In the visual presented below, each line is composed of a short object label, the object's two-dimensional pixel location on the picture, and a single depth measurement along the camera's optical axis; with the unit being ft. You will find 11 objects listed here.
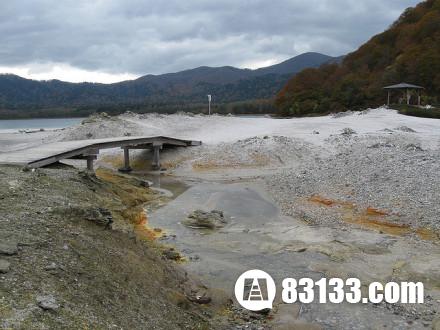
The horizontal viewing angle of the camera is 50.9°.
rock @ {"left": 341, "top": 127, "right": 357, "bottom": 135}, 87.33
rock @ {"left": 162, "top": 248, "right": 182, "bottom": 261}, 30.94
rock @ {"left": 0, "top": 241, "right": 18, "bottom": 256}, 18.99
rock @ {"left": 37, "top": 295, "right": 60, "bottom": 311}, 15.72
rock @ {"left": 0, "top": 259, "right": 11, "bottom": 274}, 17.33
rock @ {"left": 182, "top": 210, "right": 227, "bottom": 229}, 40.22
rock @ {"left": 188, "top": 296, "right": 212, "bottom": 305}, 23.81
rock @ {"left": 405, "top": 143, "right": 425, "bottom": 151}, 63.39
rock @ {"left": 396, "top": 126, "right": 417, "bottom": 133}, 86.04
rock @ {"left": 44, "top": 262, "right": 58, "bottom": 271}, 18.83
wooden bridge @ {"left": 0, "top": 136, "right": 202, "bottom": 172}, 46.78
